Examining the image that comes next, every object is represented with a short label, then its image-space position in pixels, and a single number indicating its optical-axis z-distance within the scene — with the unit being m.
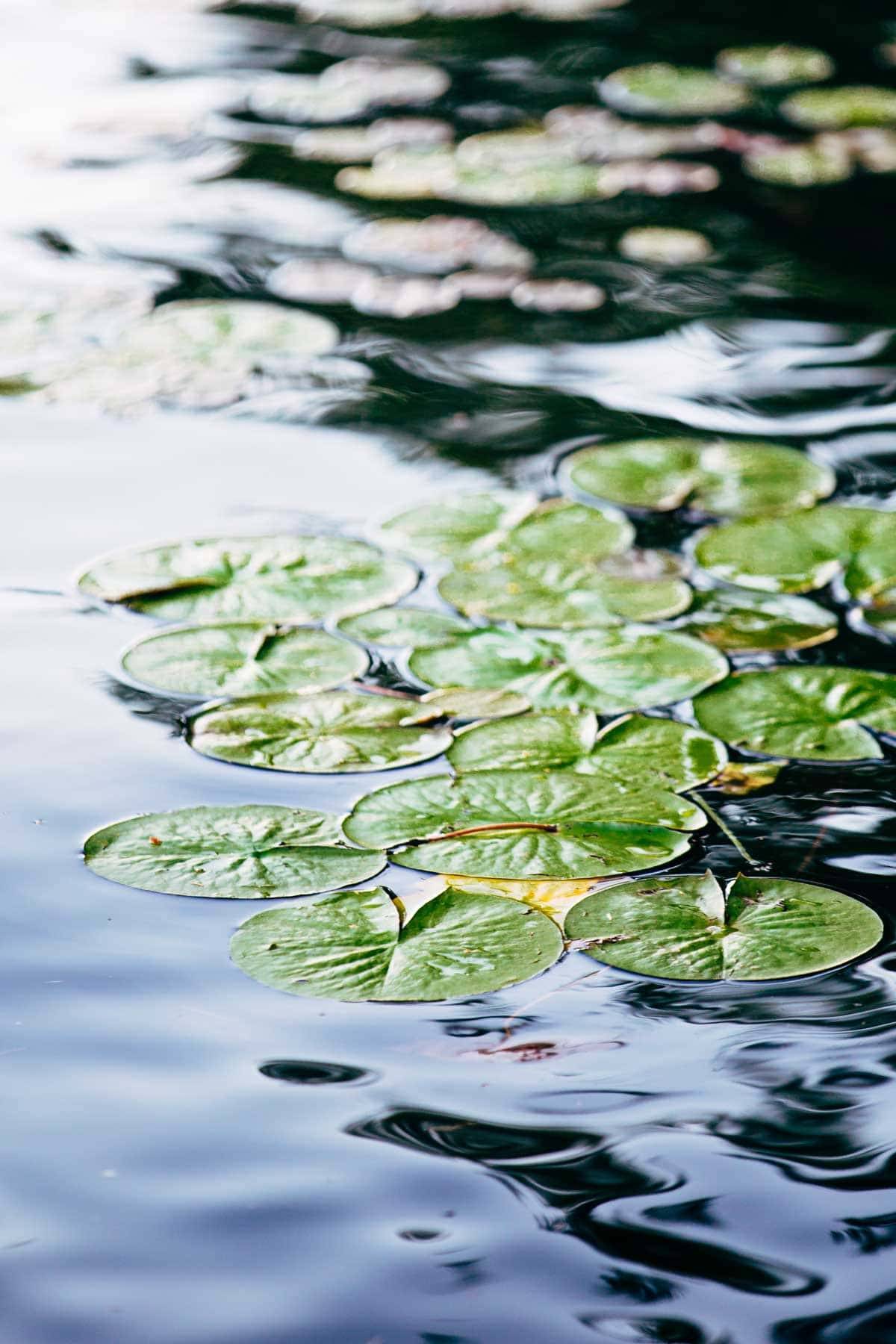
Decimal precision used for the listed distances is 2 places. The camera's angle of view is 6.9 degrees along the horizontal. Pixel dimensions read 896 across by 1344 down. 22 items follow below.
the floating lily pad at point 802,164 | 6.35
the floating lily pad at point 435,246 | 5.69
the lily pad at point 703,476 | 5.16
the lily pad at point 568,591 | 5.00
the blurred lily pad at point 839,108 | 7.00
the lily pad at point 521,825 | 4.73
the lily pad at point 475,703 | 4.88
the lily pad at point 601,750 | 4.82
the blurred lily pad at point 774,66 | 7.61
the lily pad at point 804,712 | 4.85
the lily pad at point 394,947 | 4.64
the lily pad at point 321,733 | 4.83
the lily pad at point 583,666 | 4.90
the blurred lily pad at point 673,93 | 7.15
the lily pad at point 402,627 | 4.96
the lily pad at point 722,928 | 4.66
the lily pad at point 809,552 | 5.04
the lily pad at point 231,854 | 4.71
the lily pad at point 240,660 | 4.90
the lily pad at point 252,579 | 5.00
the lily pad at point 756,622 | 4.97
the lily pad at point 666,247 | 5.73
